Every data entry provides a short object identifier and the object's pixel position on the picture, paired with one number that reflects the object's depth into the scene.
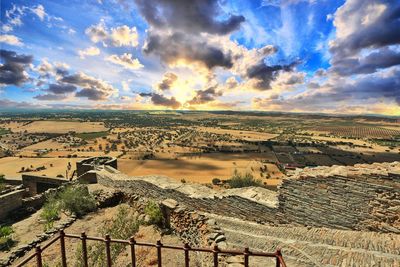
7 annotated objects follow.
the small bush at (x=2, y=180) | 21.18
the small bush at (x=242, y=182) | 29.15
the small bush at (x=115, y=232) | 8.13
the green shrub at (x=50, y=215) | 12.98
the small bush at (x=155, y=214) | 10.69
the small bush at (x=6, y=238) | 11.24
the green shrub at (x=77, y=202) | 13.12
